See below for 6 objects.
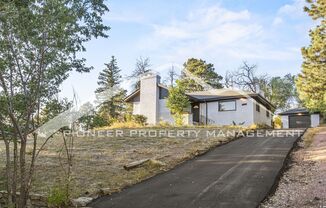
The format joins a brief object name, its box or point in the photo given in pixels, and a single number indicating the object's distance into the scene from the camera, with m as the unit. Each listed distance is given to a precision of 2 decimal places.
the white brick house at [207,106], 27.72
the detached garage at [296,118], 36.38
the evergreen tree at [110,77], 45.12
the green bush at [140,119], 27.60
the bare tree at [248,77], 49.93
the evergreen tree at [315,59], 17.72
